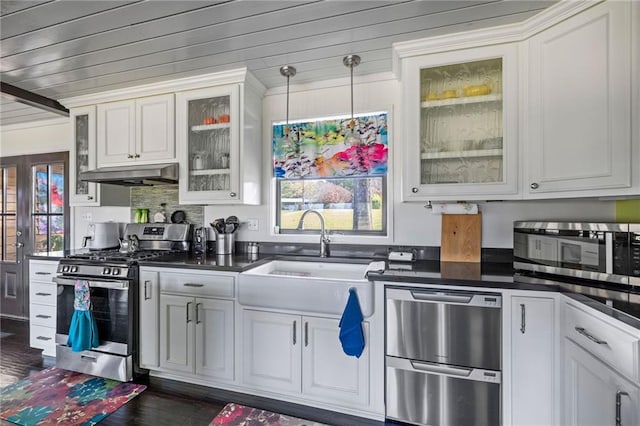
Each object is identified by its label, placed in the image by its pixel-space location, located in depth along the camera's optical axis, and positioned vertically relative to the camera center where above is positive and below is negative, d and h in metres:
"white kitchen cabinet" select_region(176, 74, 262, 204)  2.39 +0.57
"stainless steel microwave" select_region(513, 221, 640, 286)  1.39 -0.20
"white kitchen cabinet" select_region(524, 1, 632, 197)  1.41 +0.56
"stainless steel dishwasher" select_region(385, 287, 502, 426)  1.62 -0.81
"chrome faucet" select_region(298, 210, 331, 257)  2.43 -0.24
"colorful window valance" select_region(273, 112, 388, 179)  2.45 +0.54
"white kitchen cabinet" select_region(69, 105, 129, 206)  2.82 +0.49
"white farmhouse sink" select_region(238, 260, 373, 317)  1.78 -0.50
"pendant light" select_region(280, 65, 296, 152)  2.59 +0.63
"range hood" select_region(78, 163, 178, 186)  2.45 +0.32
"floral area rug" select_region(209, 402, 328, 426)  1.81 -1.28
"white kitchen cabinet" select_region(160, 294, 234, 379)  2.06 -0.88
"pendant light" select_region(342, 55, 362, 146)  2.13 +0.65
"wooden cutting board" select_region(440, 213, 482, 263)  2.14 -0.19
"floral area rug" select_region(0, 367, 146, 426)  1.87 -1.28
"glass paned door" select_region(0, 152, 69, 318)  3.48 -0.04
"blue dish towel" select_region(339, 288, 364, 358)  1.72 -0.68
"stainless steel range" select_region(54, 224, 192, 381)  2.22 -0.75
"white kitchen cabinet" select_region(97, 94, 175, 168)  2.57 +0.72
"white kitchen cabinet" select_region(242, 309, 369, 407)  1.83 -0.94
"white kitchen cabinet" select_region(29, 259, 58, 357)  2.63 -0.82
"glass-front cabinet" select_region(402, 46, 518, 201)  1.82 +0.56
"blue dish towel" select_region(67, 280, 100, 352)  2.20 -0.84
